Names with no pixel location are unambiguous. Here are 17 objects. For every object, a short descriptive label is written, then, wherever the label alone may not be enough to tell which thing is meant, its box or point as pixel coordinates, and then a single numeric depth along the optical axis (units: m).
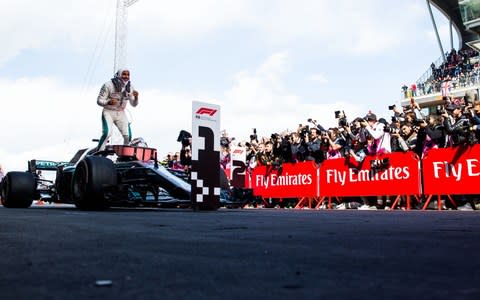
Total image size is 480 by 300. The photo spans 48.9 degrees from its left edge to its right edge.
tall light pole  63.08
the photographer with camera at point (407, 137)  10.79
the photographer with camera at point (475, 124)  9.59
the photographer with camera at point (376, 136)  11.16
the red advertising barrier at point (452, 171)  9.30
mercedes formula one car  7.07
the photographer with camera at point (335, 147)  12.36
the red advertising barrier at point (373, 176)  10.25
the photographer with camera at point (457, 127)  9.59
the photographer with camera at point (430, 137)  10.26
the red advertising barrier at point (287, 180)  12.25
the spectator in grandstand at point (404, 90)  44.00
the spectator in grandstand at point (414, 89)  42.50
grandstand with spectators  36.16
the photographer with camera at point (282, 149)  13.44
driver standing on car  8.66
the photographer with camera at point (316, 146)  12.73
